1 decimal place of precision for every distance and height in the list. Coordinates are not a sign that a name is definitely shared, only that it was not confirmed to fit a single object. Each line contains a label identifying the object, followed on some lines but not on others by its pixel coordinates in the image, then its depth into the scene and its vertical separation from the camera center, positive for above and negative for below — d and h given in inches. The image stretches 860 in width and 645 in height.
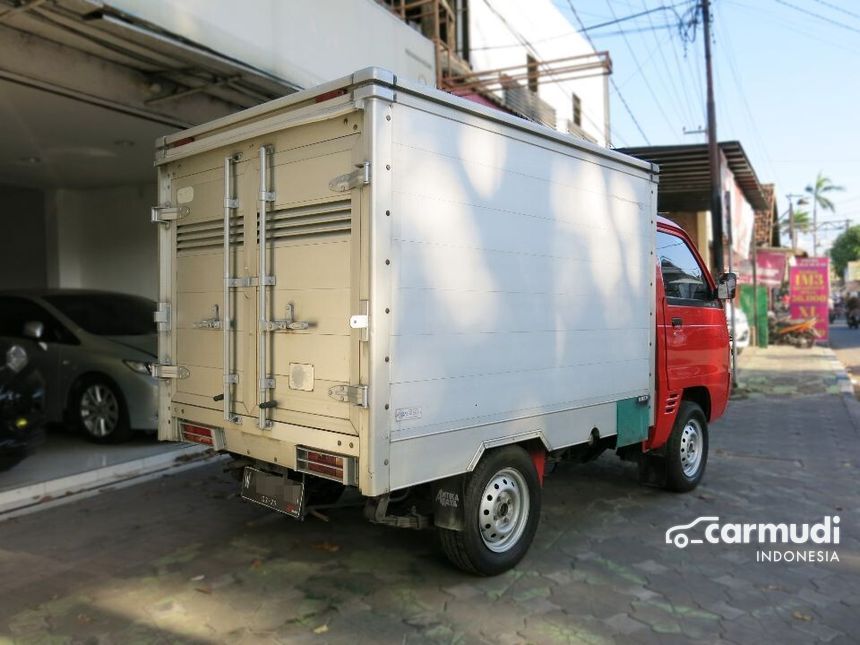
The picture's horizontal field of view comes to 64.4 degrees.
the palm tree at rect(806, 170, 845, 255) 2775.6 +512.5
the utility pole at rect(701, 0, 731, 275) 487.2 +89.7
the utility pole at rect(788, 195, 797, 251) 1907.1 +271.6
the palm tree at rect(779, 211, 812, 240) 2737.9 +390.4
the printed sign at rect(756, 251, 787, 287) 980.6 +74.9
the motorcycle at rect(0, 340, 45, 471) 214.1 -27.0
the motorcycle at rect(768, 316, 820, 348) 864.3 -20.2
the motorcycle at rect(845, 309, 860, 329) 1426.9 -2.6
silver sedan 273.0 -14.6
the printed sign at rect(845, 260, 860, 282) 1907.0 +131.7
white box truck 133.9 +3.6
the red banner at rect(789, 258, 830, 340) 859.9 +35.1
